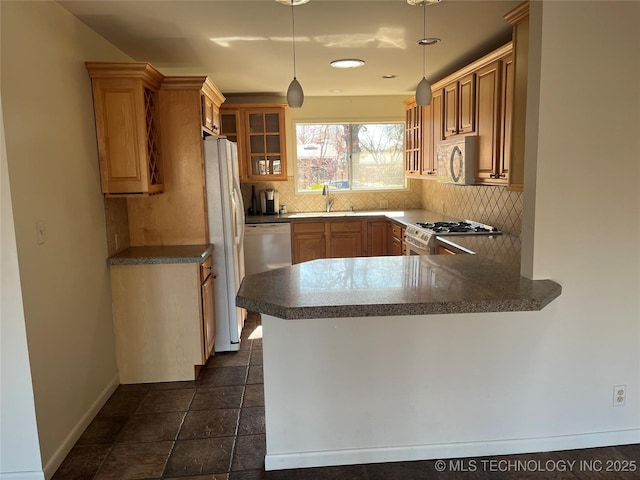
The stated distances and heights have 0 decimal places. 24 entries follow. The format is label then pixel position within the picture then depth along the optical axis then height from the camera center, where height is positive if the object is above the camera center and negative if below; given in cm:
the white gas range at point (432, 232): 369 -44
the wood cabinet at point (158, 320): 307 -91
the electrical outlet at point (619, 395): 226 -109
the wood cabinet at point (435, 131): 418 +45
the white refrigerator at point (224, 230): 343 -35
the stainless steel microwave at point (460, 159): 344 +15
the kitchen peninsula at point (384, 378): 210 -92
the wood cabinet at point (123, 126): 285 +39
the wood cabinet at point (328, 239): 523 -66
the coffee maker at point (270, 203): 561 -24
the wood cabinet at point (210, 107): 348 +65
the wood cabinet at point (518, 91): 260 +51
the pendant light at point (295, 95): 250 +48
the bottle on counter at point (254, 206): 568 -28
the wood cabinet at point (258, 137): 530 +55
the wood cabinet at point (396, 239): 465 -64
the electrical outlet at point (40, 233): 216 -21
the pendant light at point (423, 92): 264 +50
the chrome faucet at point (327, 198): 573 -21
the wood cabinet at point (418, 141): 452 +41
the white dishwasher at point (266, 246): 509 -70
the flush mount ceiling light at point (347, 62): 369 +96
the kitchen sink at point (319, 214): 530 -38
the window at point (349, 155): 577 +33
